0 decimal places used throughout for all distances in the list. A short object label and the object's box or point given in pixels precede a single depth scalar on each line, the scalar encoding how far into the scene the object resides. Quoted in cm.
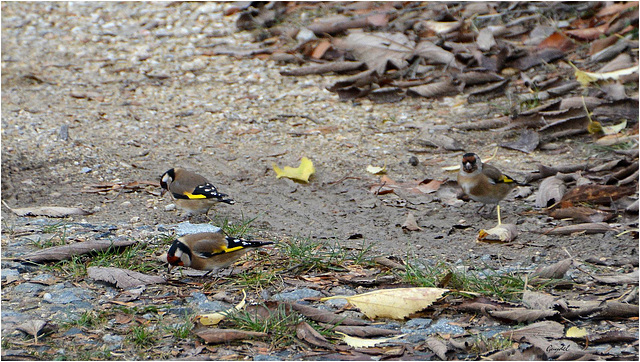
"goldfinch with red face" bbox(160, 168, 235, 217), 1209
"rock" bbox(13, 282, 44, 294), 864
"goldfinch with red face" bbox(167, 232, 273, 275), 946
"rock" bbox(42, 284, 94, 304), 842
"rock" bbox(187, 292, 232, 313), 833
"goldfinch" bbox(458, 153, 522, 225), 1242
